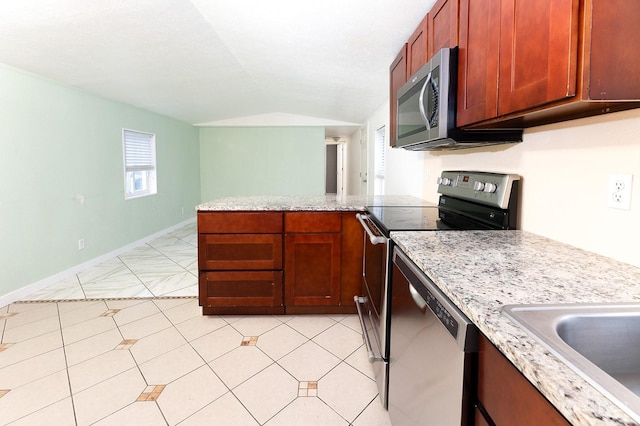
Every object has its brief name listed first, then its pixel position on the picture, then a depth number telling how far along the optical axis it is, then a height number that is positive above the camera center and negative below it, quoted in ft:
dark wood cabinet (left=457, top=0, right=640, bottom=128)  2.56 +1.13
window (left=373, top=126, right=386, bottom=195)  16.01 +1.15
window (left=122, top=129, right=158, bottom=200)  15.39 +0.99
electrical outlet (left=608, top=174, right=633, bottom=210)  3.33 -0.03
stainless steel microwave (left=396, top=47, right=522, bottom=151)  4.98 +1.20
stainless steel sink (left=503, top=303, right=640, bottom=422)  2.19 -0.93
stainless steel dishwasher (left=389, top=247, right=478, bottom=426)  2.47 -1.54
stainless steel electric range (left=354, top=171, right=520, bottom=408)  4.97 -0.58
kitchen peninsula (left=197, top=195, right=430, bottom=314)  7.97 -1.64
